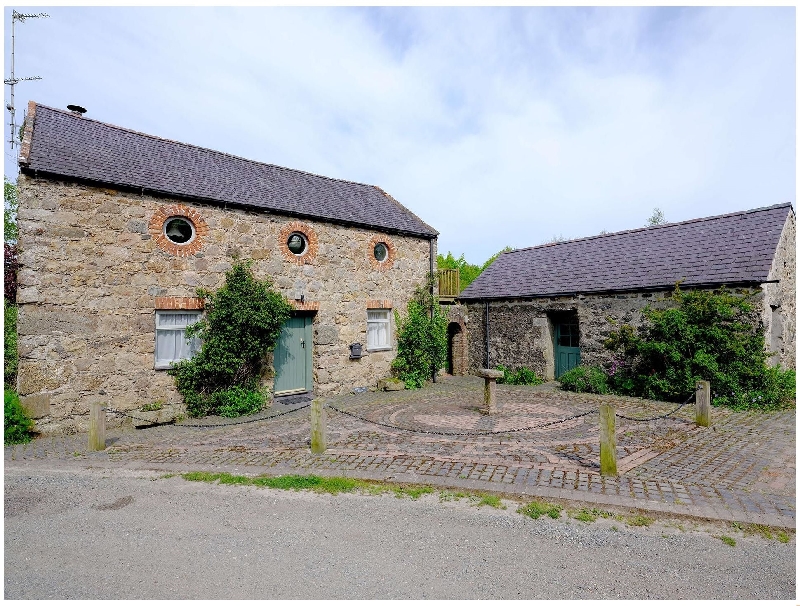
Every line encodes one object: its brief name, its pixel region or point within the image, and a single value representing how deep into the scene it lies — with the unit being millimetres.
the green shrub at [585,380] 12430
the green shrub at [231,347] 10031
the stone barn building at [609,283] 11164
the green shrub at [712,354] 10219
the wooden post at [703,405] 8445
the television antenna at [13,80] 10289
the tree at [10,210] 20312
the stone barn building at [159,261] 8555
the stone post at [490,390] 9961
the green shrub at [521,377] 14711
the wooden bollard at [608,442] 5953
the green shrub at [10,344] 10500
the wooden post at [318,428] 7059
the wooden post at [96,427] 7531
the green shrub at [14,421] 7926
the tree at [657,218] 43656
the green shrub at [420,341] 13867
